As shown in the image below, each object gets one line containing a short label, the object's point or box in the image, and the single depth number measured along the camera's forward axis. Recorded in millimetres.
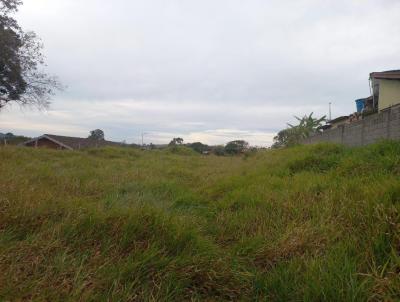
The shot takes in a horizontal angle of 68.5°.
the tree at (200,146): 57319
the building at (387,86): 13859
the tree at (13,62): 13763
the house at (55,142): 34531
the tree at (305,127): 25039
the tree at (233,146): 44544
